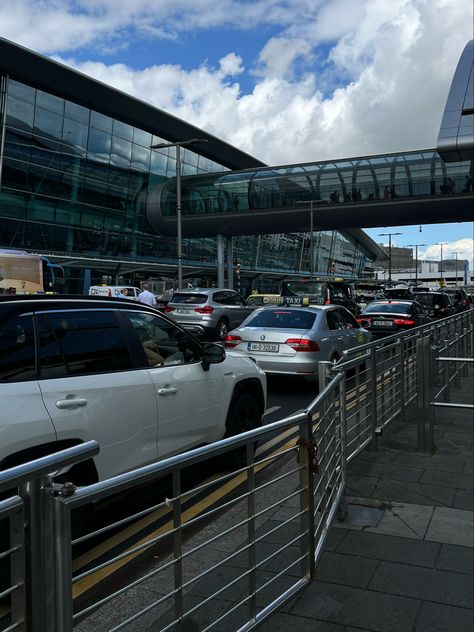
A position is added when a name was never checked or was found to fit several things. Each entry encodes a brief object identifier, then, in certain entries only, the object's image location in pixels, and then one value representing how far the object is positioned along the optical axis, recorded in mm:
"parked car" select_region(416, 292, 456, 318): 26548
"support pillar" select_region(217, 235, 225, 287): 47500
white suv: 3612
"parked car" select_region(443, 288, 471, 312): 32806
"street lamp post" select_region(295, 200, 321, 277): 40444
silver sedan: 10117
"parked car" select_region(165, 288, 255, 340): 20094
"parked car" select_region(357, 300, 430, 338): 18188
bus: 19484
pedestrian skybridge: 38375
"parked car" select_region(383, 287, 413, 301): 35422
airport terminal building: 36719
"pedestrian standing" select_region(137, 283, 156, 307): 21375
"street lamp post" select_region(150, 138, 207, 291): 30469
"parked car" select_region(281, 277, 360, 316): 24491
